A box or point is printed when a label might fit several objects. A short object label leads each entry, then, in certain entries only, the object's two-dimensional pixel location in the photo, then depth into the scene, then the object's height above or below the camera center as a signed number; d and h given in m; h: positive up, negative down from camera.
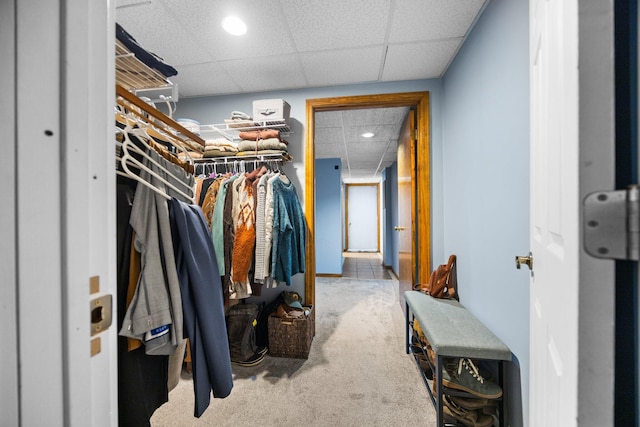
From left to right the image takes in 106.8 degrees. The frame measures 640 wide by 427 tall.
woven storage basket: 1.92 -1.02
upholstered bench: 1.16 -0.66
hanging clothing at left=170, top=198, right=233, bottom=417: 0.84 -0.35
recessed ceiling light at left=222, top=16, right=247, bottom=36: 1.48 +1.20
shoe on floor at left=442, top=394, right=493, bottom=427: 1.19 -1.04
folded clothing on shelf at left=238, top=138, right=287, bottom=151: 2.02 +0.58
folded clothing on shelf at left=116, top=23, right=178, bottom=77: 0.85 +0.62
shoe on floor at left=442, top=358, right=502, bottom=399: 1.15 -0.86
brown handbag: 1.81 -0.54
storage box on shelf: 2.06 +0.89
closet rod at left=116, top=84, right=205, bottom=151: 0.73 +0.37
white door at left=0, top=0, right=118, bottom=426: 0.36 +0.00
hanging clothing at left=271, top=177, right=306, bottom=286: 1.81 -0.19
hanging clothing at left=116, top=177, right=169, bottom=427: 0.70 -0.49
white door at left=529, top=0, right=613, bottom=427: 0.37 -0.03
